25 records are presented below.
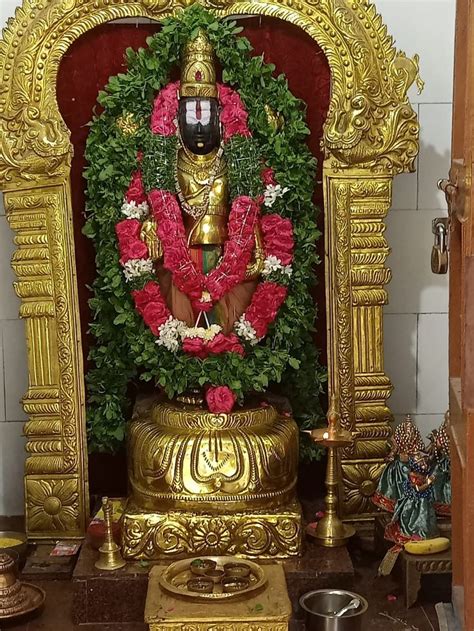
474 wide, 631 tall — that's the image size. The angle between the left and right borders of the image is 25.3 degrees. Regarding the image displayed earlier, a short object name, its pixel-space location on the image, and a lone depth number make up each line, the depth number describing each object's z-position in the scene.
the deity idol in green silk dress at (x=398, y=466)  4.31
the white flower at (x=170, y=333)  4.50
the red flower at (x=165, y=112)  4.52
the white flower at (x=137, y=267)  4.50
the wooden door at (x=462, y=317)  2.73
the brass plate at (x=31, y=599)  4.05
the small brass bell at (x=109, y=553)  4.21
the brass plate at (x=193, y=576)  3.71
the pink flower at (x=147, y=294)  4.53
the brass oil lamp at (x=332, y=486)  4.34
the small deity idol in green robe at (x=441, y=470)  4.33
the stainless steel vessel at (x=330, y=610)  3.78
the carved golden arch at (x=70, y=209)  4.59
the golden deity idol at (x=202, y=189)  4.51
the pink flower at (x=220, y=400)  4.45
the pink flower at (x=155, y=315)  4.52
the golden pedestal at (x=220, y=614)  3.62
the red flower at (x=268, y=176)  4.57
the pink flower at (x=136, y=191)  4.55
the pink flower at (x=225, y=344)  4.51
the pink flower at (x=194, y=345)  4.49
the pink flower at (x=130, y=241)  4.50
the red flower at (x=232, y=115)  4.54
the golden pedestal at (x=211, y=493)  4.31
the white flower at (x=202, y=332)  4.51
